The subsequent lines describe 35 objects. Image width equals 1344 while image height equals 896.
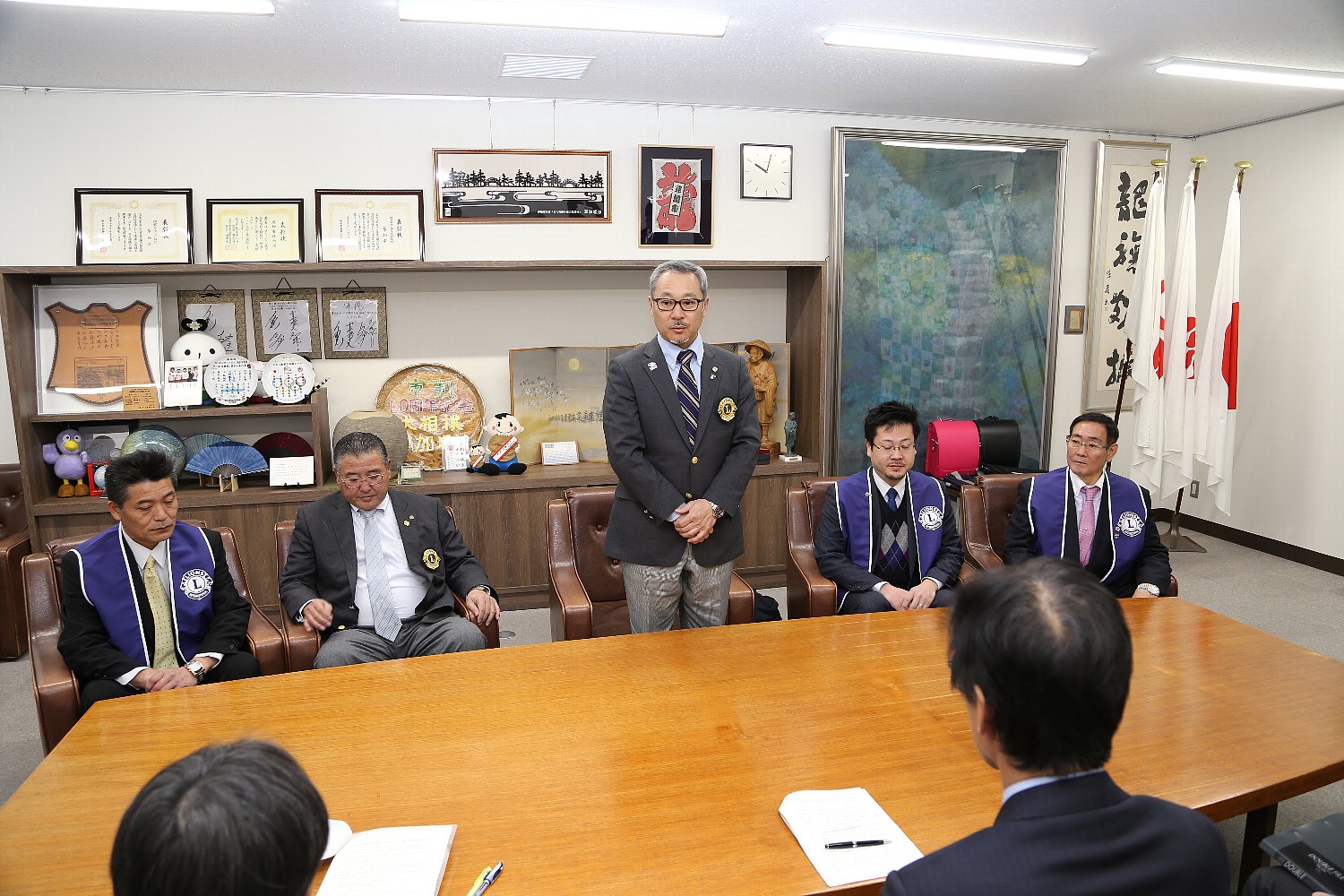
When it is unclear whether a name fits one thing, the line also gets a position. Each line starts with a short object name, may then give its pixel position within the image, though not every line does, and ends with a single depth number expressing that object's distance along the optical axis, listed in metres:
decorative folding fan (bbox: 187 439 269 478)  4.23
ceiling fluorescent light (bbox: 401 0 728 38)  3.19
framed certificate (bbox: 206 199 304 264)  4.32
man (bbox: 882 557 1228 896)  0.90
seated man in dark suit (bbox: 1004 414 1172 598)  3.17
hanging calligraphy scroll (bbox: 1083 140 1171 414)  5.50
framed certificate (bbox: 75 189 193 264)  4.21
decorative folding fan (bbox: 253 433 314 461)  4.47
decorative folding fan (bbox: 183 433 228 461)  4.43
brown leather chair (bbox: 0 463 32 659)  3.84
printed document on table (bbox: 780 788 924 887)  1.36
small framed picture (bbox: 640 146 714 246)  4.71
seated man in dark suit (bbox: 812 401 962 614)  3.13
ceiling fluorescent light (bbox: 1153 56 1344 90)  4.03
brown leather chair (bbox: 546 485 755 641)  3.12
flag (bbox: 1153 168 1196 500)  5.34
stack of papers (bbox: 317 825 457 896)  1.30
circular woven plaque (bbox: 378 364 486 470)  4.71
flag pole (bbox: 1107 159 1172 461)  5.18
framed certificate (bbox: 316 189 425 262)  4.42
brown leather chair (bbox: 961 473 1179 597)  3.47
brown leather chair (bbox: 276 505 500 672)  2.63
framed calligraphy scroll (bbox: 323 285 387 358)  4.64
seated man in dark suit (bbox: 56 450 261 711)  2.42
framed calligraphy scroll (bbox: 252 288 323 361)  4.56
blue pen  1.30
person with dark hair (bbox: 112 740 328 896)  0.72
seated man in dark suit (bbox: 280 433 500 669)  2.77
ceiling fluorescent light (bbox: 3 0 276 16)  3.02
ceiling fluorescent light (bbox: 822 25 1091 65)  3.55
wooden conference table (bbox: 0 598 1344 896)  1.42
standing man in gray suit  2.78
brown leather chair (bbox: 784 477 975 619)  3.04
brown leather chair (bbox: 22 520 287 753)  2.30
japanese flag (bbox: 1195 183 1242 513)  5.18
